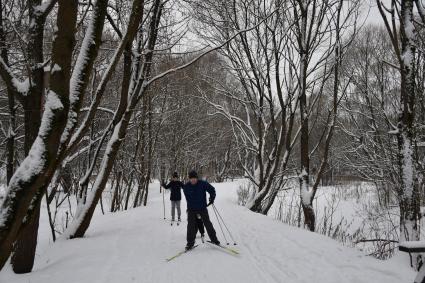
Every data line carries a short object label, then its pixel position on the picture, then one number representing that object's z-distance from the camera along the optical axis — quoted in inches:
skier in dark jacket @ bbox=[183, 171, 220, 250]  278.2
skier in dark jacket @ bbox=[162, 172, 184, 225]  440.5
